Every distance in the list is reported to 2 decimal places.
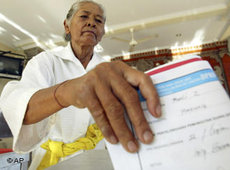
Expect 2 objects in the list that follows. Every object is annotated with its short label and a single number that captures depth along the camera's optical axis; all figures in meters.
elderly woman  0.22
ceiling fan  2.95
